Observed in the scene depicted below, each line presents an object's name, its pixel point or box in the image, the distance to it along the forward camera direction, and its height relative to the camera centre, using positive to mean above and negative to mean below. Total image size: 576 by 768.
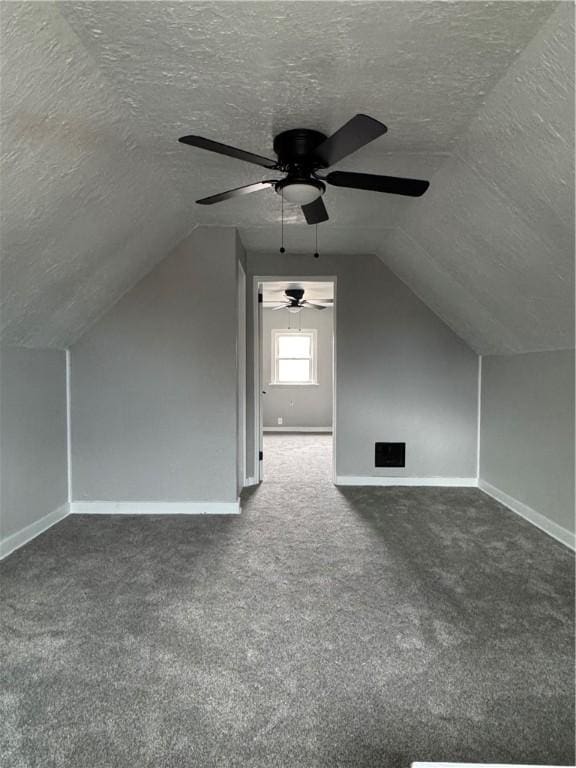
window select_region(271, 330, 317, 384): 8.66 +0.37
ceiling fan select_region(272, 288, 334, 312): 6.34 +1.14
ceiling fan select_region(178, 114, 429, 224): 1.85 +0.94
